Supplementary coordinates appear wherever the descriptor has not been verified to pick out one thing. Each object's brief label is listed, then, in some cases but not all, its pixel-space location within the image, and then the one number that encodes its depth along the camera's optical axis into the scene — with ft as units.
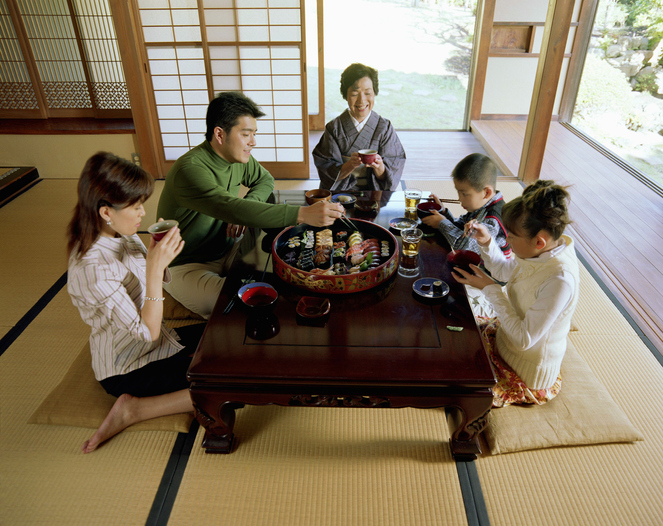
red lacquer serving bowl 6.20
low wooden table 5.15
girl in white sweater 5.59
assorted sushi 6.66
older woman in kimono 11.19
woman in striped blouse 5.71
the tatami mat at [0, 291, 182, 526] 5.67
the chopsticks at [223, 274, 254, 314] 6.08
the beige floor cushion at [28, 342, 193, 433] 6.74
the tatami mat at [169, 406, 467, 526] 5.65
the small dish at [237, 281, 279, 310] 6.15
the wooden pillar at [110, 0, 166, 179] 14.26
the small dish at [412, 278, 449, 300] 6.20
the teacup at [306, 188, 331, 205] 8.70
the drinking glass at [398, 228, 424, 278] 6.89
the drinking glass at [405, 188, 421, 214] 8.82
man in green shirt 7.64
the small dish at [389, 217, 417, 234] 8.02
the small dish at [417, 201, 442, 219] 8.61
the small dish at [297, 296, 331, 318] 5.82
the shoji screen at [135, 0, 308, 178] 14.84
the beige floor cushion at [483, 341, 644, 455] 6.29
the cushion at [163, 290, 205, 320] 8.93
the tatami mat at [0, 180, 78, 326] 10.11
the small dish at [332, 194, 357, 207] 9.07
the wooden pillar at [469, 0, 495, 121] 21.34
